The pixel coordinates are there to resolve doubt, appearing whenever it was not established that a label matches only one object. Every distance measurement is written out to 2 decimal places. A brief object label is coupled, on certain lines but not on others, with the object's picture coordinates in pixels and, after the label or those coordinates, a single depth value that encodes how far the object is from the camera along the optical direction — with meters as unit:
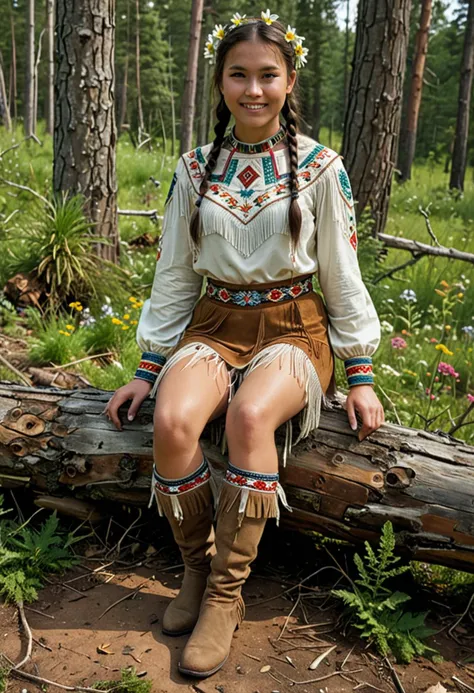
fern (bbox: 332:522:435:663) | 2.14
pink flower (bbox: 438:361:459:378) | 3.43
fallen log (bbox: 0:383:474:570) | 2.27
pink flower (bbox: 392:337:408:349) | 3.79
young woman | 2.17
